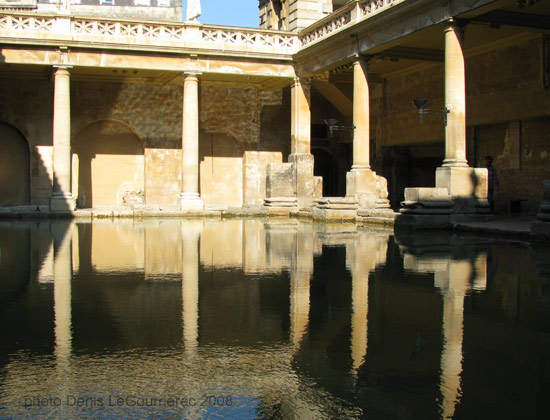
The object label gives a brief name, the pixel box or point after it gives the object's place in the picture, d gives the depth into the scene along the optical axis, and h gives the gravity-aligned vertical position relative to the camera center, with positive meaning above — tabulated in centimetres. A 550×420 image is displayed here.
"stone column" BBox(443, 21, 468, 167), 1484 +238
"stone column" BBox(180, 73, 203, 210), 2233 +219
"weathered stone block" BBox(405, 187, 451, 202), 1418 +10
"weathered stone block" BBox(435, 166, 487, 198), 1452 +40
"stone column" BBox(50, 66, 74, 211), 2089 +195
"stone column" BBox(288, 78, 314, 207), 2272 +239
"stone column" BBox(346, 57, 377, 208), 1909 +186
